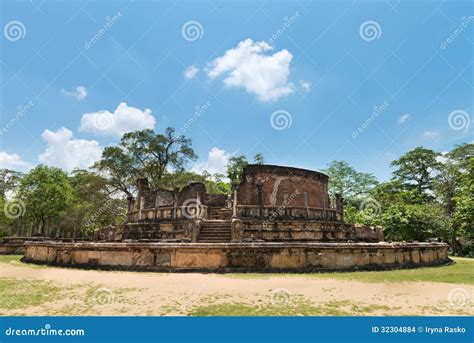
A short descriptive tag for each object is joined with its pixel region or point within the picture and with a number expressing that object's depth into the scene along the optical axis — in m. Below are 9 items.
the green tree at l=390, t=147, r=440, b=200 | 36.84
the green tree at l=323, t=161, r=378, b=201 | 38.59
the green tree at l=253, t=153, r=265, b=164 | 42.41
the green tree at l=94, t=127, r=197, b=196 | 30.36
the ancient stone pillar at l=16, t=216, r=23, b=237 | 26.82
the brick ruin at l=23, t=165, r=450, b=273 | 8.91
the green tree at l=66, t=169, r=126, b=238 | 29.64
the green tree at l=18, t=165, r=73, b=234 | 27.59
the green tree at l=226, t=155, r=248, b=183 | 41.95
